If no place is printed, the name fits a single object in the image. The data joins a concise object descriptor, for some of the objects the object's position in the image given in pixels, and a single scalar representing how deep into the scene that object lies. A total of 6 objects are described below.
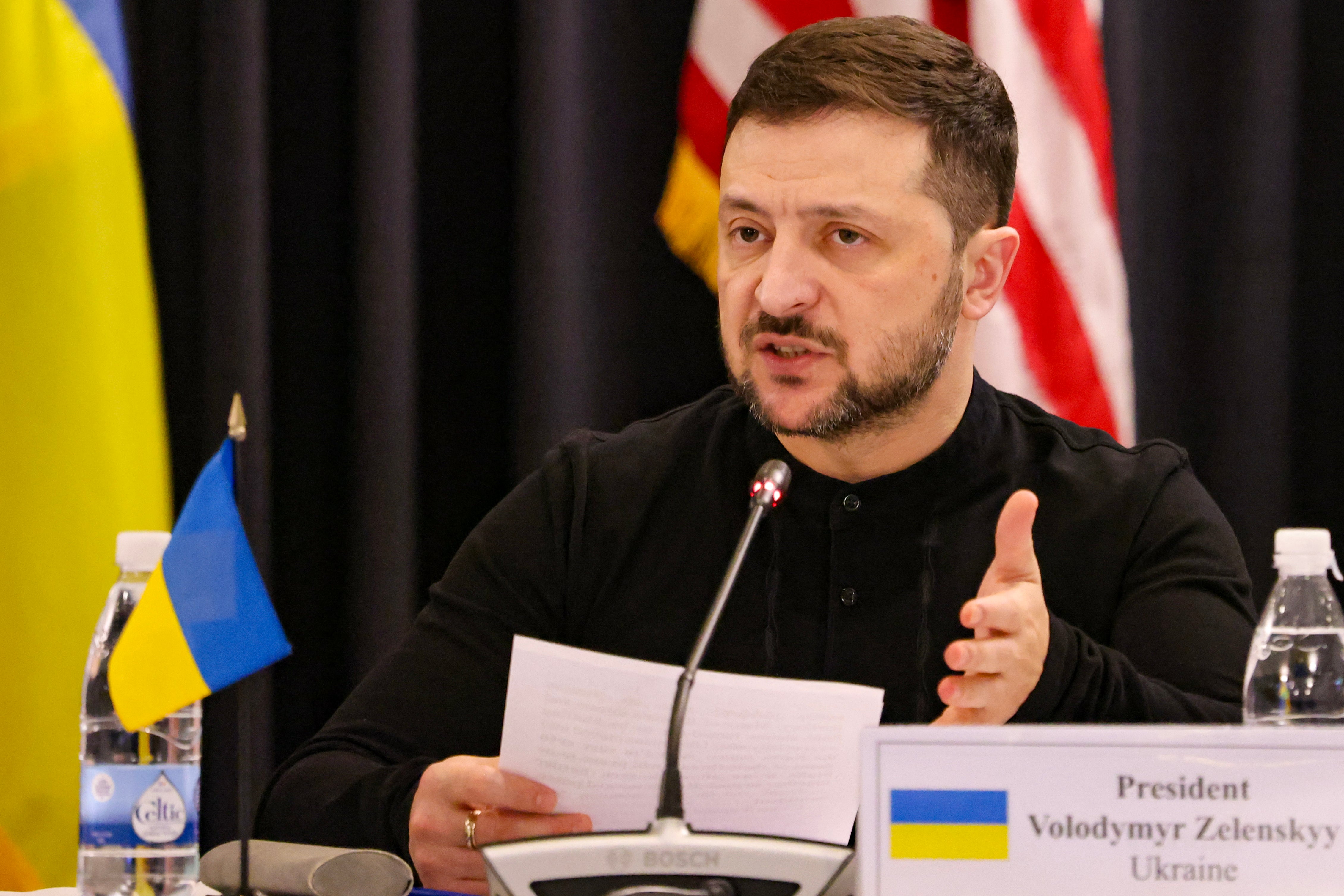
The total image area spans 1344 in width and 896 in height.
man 4.09
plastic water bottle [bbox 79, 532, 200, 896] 3.85
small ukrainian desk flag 3.82
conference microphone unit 3.74
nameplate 3.72
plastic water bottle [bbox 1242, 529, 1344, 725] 3.96
